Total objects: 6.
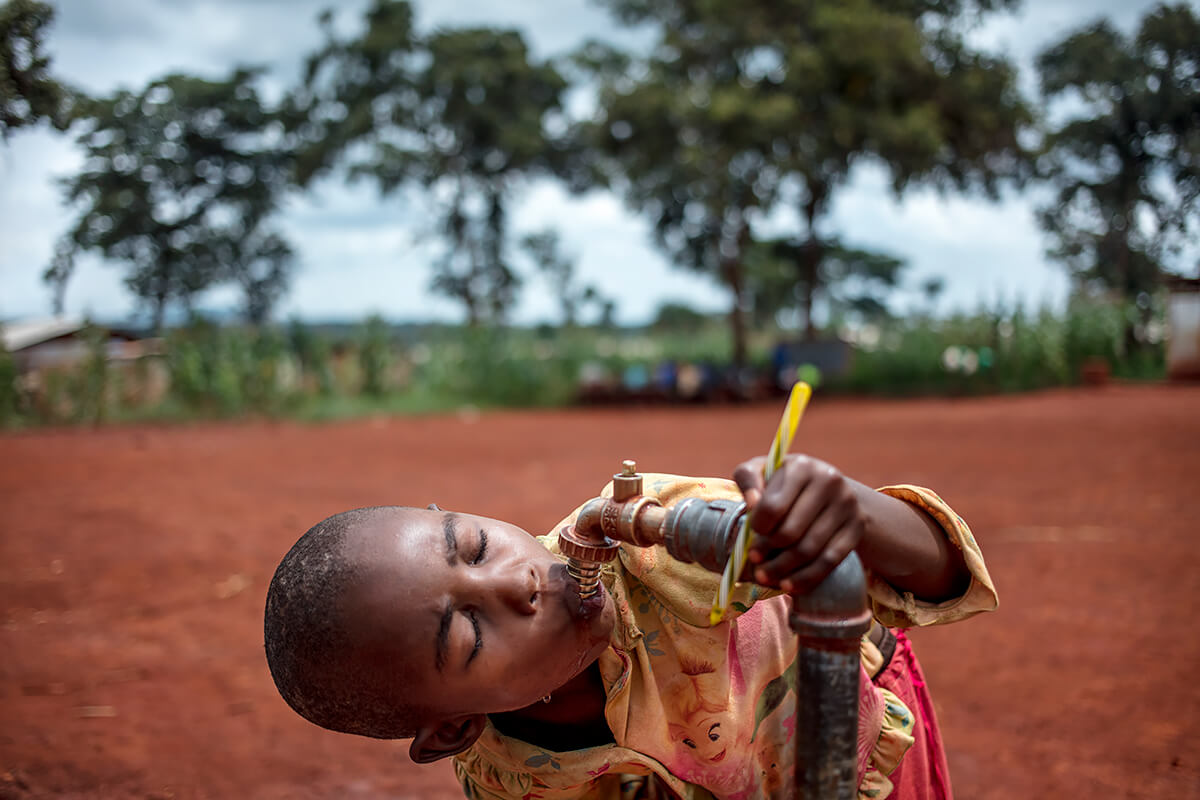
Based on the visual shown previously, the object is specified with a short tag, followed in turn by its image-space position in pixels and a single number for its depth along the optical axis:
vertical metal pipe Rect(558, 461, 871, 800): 0.80
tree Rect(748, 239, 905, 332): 16.42
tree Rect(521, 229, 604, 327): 21.42
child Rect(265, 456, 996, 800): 1.14
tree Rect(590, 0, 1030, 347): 12.70
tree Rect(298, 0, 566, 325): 18.55
